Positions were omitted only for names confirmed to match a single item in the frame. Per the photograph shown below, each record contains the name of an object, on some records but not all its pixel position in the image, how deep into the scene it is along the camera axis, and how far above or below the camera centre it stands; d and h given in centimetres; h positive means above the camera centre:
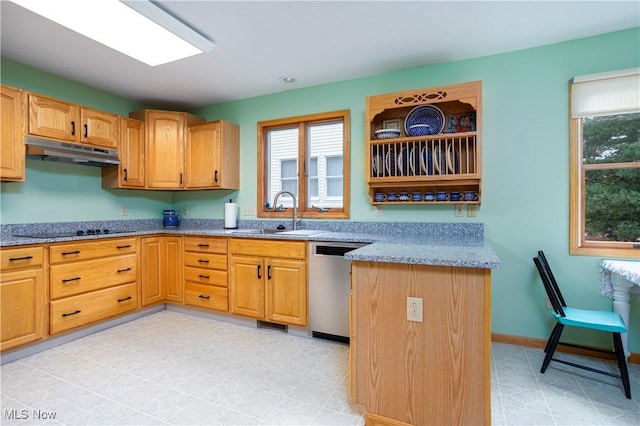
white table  216 -54
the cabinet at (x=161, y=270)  333 -65
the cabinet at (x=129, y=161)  343 +55
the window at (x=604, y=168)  235 +33
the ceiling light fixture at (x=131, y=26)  191 +126
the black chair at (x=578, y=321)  192 -71
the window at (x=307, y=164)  335 +53
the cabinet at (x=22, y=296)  230 -66
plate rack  254 +55
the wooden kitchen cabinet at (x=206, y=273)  319 -66
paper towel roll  371 -6
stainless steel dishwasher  263 -67
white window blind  228 +88
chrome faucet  340 +5
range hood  267 +53
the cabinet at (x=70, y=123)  269 +82
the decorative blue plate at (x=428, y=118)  274 +82
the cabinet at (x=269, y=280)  281 -66
